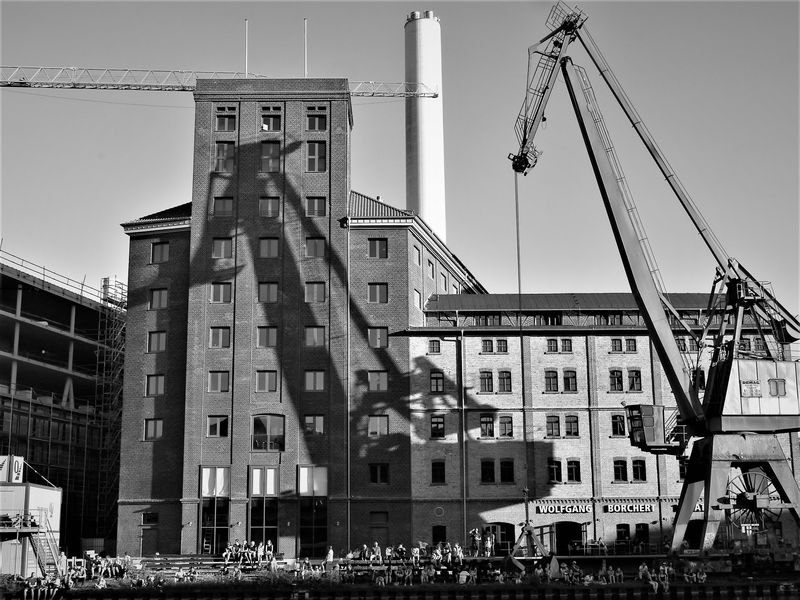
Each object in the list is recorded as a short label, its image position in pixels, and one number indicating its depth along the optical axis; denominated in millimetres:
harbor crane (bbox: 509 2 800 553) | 50750
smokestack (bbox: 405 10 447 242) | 107812
